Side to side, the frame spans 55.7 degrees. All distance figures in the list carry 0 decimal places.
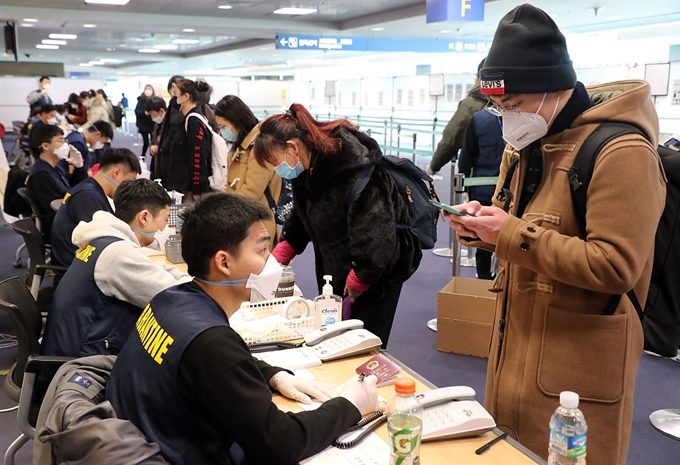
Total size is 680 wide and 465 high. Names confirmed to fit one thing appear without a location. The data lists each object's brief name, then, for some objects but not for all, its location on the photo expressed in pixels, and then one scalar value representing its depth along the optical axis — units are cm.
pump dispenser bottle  245
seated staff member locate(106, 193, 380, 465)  140
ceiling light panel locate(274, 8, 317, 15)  1231
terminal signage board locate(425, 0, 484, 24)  866
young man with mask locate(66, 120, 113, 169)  730
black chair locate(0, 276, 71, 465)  225
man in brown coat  148
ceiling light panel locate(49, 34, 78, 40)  1672
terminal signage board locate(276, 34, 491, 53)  1401
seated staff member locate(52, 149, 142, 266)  361
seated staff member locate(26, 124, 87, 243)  520
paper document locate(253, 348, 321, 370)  209
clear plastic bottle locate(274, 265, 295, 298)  274
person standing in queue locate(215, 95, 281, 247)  440
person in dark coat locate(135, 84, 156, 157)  1292
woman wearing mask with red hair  252
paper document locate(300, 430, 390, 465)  151
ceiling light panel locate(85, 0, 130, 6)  1095
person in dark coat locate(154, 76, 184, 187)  531
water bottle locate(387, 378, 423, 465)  138
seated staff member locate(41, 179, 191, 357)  228
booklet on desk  199
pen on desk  158
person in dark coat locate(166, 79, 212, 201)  509
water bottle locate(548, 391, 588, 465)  135
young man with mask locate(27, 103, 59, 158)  914
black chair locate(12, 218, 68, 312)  366
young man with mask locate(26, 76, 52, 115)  1245
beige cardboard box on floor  405
